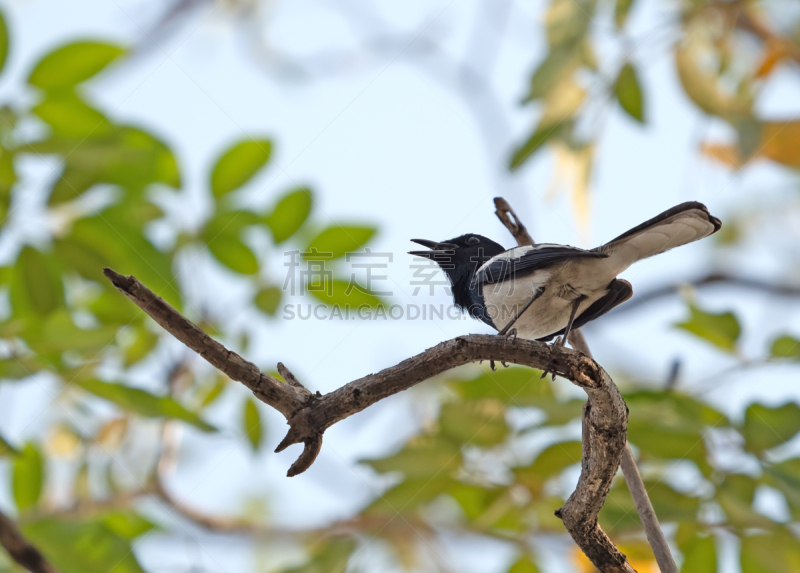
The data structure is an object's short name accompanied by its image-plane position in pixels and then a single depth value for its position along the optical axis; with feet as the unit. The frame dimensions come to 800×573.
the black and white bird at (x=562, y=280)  17.39
